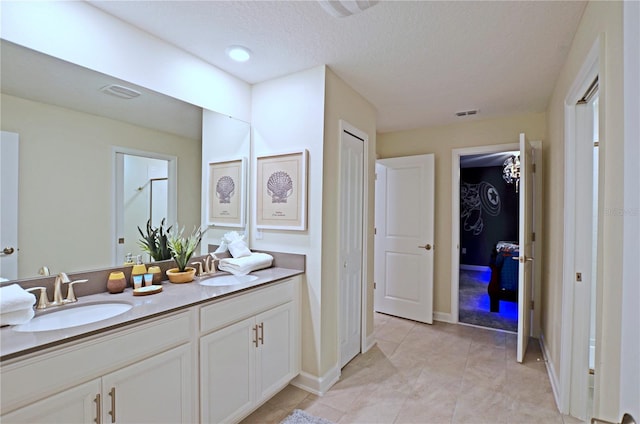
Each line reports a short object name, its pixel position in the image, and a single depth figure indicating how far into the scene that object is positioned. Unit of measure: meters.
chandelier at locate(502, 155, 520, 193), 4.59
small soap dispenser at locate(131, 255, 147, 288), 1.76
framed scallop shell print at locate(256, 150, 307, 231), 2.26
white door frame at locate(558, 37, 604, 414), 1.89
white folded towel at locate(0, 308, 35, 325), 1.16
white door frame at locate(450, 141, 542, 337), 3.13
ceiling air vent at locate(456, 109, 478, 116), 3.16
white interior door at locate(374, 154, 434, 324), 3.58
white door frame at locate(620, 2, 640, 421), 0.43
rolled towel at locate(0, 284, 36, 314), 1.15
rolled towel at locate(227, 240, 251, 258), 2.32
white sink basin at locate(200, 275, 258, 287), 2.00
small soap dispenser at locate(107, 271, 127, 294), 1.64
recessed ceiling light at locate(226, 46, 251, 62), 1.98
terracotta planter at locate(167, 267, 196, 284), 1.91
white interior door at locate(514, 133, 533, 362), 2.58
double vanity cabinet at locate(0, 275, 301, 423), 1.04
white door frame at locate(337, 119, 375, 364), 2.84
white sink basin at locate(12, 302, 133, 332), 1.25
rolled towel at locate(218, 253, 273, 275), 2.16
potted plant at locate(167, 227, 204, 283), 1.92
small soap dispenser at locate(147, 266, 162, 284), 1.85
